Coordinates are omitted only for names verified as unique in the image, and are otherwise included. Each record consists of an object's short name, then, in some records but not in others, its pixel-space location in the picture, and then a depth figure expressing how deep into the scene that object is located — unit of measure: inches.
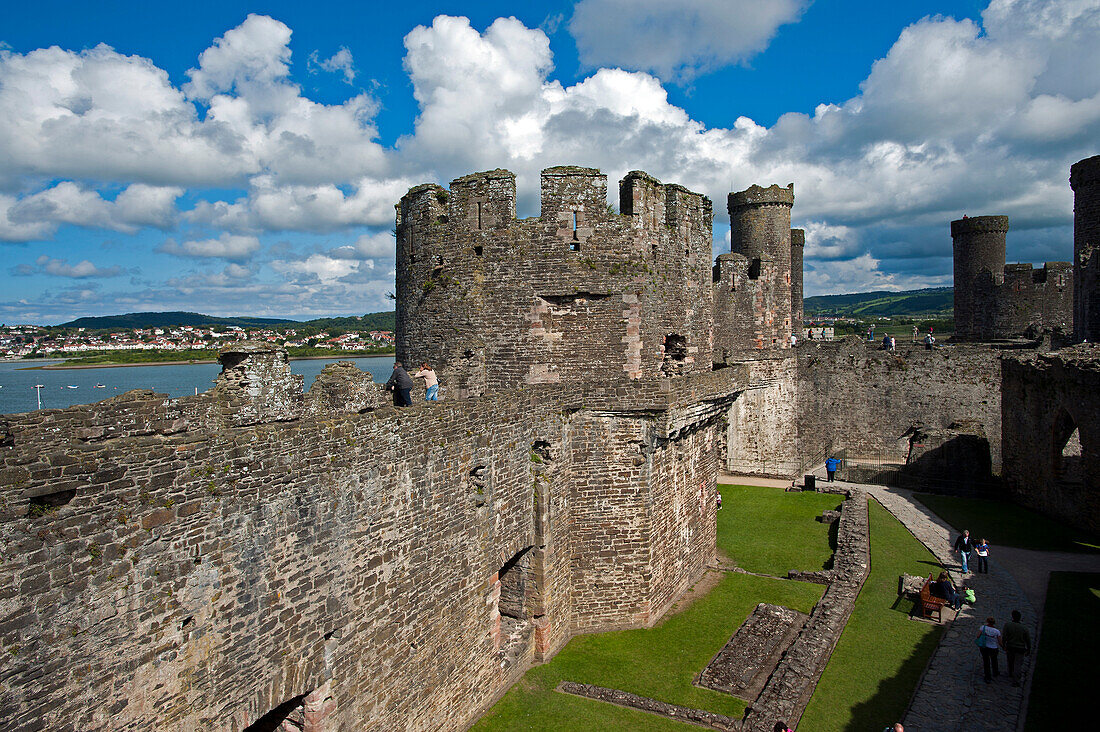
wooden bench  567.2
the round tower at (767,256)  1154.0
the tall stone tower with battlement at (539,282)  537.3
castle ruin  220.1
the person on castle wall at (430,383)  491.8
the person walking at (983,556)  657.0
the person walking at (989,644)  455.8
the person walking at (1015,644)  453.4
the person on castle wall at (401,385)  445.7
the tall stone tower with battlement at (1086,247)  996.1
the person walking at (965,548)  669.7
